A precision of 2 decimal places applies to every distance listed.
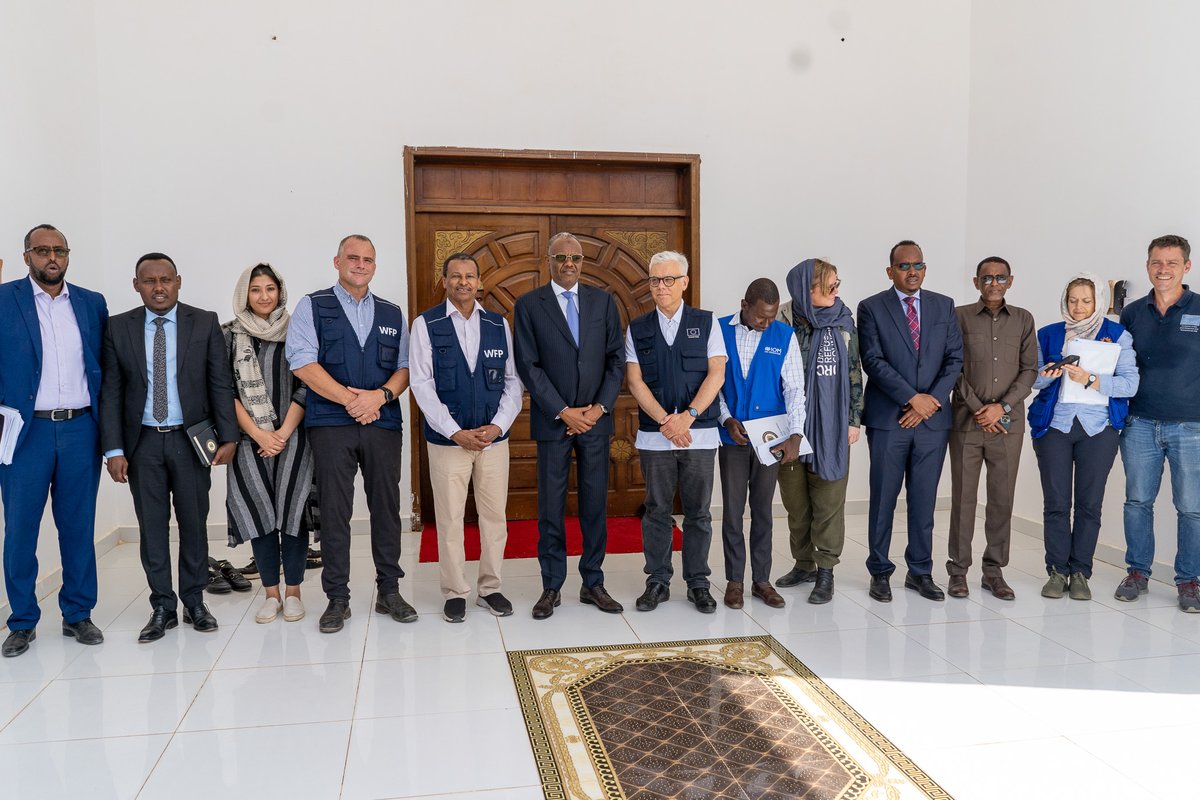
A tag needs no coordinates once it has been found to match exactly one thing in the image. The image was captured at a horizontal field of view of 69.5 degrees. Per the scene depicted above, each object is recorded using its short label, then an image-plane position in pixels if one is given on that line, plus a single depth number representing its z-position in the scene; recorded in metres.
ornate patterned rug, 2.51
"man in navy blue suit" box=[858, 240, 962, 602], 4.13
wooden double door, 5.71
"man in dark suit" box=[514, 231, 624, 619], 3.93
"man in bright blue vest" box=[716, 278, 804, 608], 3.99
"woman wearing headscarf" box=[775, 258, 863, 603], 4.09
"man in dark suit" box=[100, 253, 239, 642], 3.67
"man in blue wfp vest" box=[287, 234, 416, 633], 3.78
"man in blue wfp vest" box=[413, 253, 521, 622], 3.85
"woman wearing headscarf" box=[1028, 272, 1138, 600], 4.13
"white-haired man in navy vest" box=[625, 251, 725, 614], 3.91
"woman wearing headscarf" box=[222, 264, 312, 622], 3.84
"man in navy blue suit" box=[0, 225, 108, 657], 3.51
